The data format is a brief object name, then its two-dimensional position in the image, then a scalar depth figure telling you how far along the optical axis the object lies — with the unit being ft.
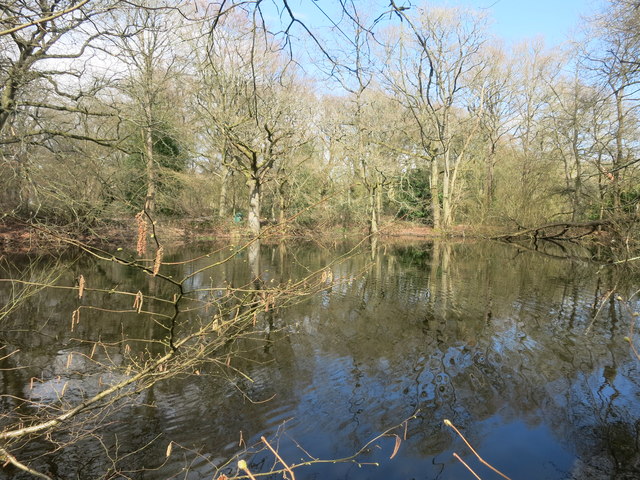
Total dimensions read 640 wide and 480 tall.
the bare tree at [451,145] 67.77
